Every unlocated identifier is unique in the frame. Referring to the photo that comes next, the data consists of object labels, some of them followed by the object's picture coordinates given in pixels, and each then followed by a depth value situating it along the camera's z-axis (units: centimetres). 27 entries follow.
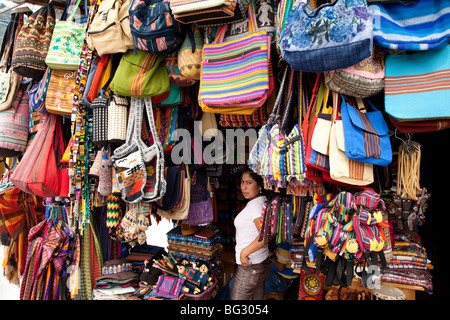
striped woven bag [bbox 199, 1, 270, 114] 167
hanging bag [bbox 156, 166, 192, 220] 238
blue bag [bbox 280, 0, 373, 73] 125
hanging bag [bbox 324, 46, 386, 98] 143
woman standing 238
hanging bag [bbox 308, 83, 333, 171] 154
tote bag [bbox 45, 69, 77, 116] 247
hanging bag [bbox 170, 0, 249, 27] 156
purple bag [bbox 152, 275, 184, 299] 248
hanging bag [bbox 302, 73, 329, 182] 155
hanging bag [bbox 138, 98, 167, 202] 212
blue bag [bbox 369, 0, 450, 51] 127
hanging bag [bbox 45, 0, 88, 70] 239
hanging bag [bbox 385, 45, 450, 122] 130
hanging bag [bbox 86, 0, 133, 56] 208
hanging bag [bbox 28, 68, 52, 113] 251
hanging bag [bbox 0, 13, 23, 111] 283
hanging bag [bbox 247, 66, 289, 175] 182
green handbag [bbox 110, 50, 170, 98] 206
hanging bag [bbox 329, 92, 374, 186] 149
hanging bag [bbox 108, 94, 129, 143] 220
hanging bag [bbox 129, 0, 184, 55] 181
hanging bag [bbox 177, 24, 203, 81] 193
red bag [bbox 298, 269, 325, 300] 238
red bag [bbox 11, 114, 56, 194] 243
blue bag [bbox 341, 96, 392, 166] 144
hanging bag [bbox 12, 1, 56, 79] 244
